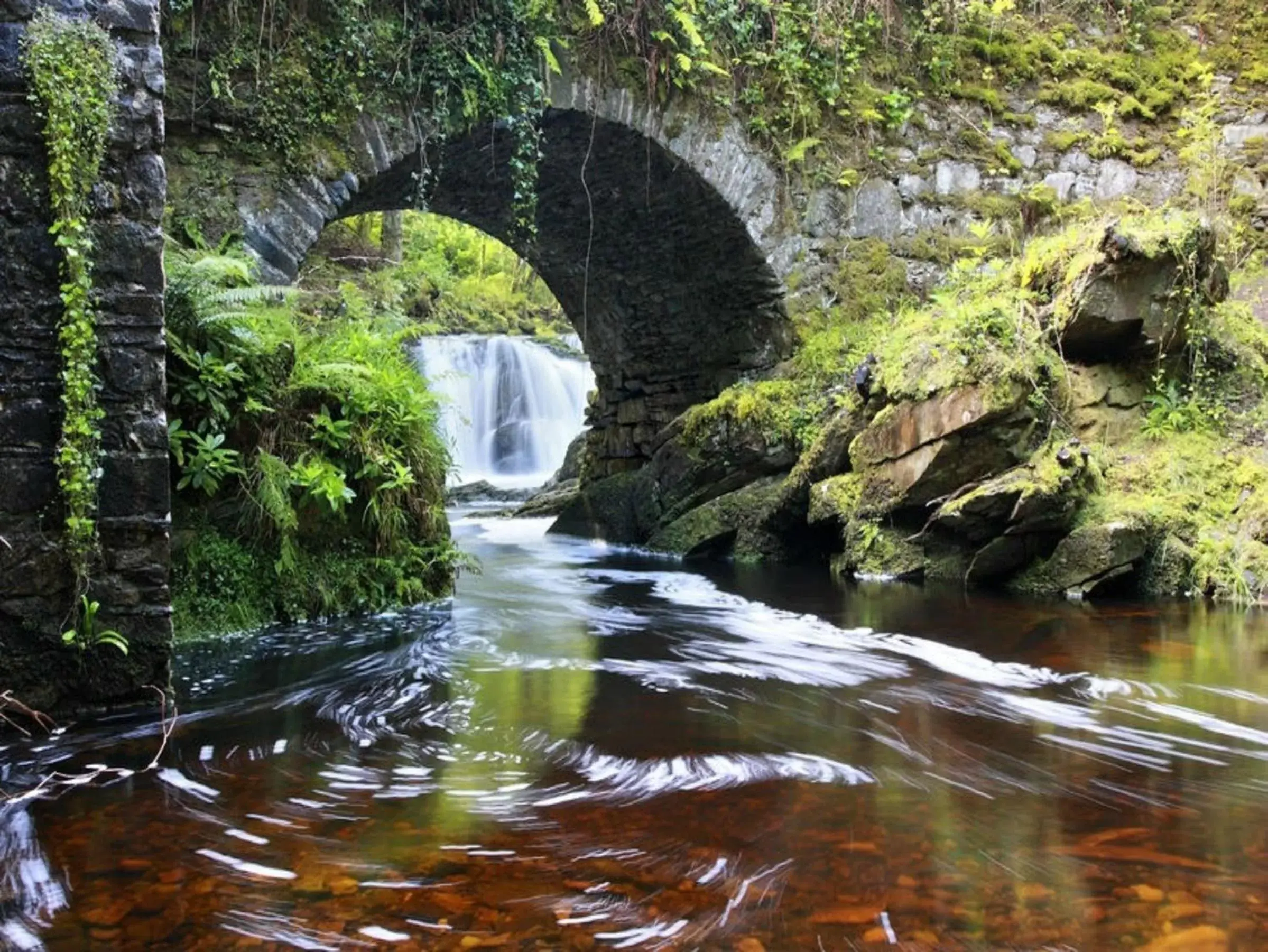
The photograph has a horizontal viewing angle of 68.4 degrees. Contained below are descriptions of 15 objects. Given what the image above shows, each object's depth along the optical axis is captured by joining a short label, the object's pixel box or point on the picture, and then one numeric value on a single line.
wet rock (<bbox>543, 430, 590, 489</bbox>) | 14.78
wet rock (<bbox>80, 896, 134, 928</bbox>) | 1.84
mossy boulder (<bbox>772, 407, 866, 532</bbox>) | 7.87
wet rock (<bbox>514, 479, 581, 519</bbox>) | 13.13
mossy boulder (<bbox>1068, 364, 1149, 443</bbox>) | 7.13
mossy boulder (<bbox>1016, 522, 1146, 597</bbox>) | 6.12
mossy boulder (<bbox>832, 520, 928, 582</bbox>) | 7.10
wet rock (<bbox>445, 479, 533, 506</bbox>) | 15.61
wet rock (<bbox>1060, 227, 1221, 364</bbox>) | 6.74
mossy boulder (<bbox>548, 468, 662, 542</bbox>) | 9.98
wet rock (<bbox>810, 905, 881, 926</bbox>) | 1.84
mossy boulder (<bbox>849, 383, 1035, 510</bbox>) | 6.63
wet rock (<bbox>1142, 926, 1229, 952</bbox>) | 1.72
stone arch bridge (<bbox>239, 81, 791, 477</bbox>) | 6.94
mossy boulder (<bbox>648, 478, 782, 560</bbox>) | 8.72
